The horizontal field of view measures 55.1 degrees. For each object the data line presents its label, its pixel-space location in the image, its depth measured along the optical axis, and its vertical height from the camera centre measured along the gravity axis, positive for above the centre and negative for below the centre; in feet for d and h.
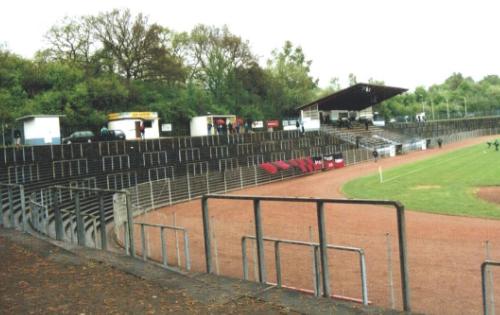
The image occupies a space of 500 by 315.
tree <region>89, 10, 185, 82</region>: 201.87 +42.92
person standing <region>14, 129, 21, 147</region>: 111.04 +4.99
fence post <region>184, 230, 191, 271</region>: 38.05 -8.46
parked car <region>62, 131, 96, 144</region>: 121.29 +3.80
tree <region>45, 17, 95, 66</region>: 199.11 +46.26
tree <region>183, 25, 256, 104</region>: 250.37 +45.95
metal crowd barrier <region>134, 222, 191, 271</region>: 37.99 -7.74
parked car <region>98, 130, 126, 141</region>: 121.70 +3.71
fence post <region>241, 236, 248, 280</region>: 25.88 -6.67
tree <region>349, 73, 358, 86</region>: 456.45 +51.39
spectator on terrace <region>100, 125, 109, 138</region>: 121.25 +4.49
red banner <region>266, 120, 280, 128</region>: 195.17 +6.04
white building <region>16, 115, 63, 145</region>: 111.55 +6.08
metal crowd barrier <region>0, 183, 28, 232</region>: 37.63 -4.64
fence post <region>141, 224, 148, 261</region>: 35.78 -7.41
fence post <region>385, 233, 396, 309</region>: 24.76 -6.22
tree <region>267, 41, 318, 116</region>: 272.51 +33.27
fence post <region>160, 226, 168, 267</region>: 39.42 -8.30
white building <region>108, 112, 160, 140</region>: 151.12 +8.37
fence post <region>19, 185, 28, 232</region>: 37.34 -4.45
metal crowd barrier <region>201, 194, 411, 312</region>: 17.34 -4.05
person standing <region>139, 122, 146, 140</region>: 137.17 +5.16
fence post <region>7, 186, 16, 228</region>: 39.17 -4.44
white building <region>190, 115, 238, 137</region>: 187.24 +7.88
